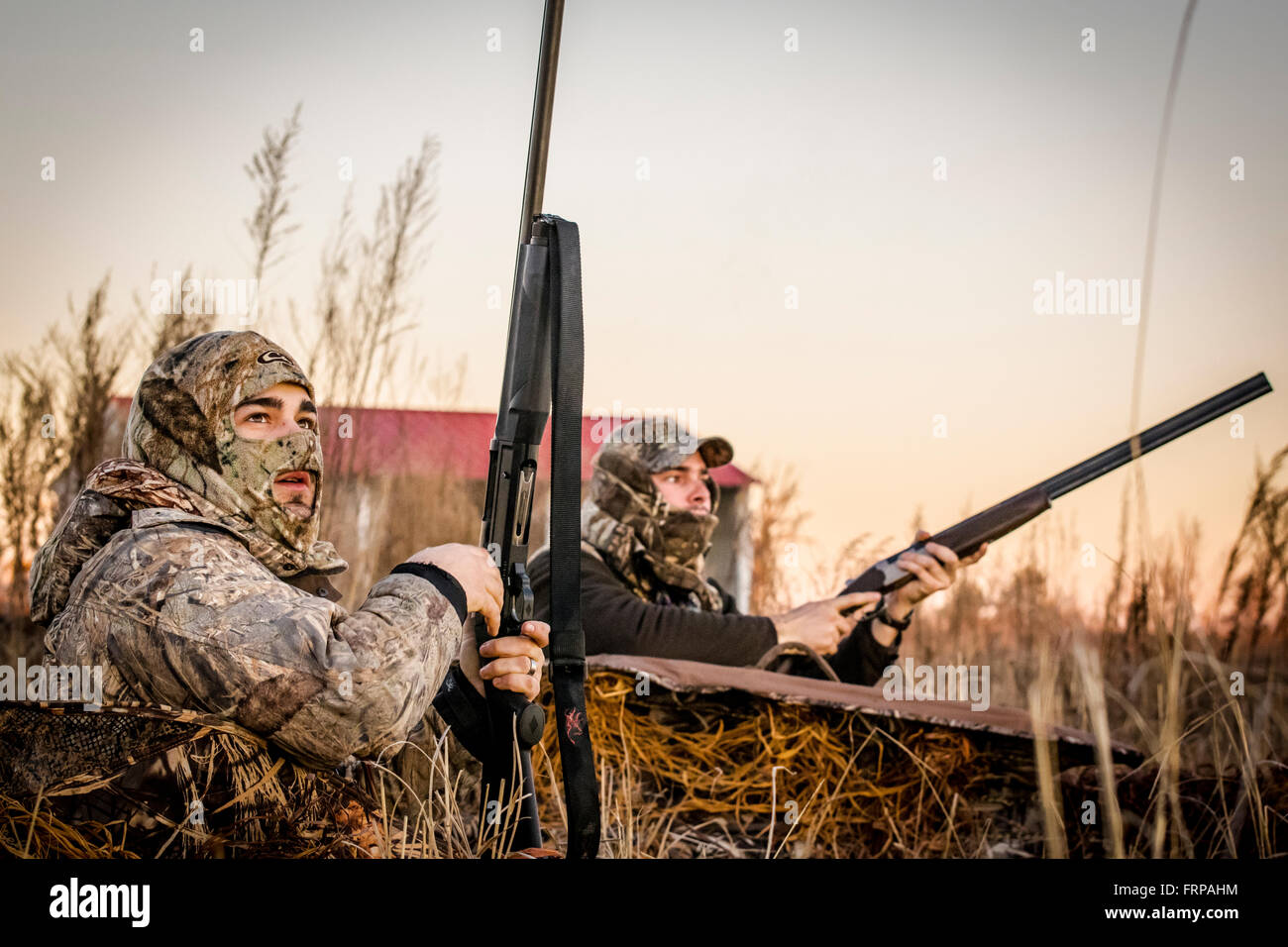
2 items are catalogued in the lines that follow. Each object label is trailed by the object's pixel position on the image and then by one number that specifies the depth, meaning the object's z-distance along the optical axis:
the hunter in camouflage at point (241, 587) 1.55
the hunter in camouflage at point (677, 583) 2.93
